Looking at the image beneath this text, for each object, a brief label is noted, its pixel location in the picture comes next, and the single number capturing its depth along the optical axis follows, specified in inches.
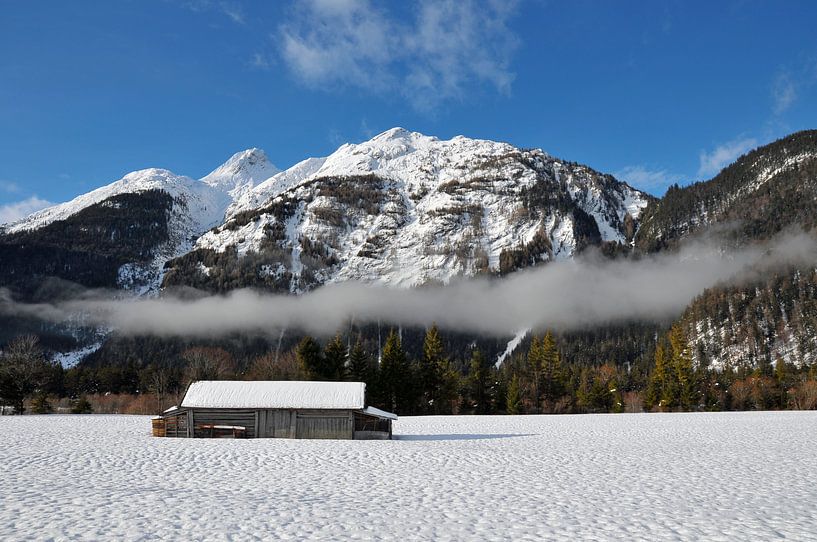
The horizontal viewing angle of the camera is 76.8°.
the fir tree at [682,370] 3065.9
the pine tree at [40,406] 2544.3
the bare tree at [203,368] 3127.5
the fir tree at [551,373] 3356.3
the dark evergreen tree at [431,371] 2955.2
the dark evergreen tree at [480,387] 3115.2
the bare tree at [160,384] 3283.0
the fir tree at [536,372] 3373.5
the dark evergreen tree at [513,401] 2979.8
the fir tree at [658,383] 3206.2
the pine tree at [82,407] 2694.4
